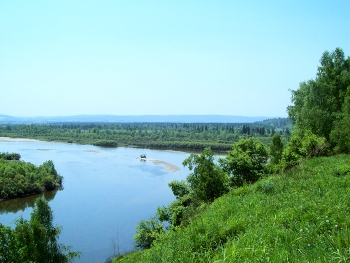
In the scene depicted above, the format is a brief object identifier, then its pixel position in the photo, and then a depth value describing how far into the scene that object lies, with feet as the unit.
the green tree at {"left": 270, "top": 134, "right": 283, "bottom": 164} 67.46
